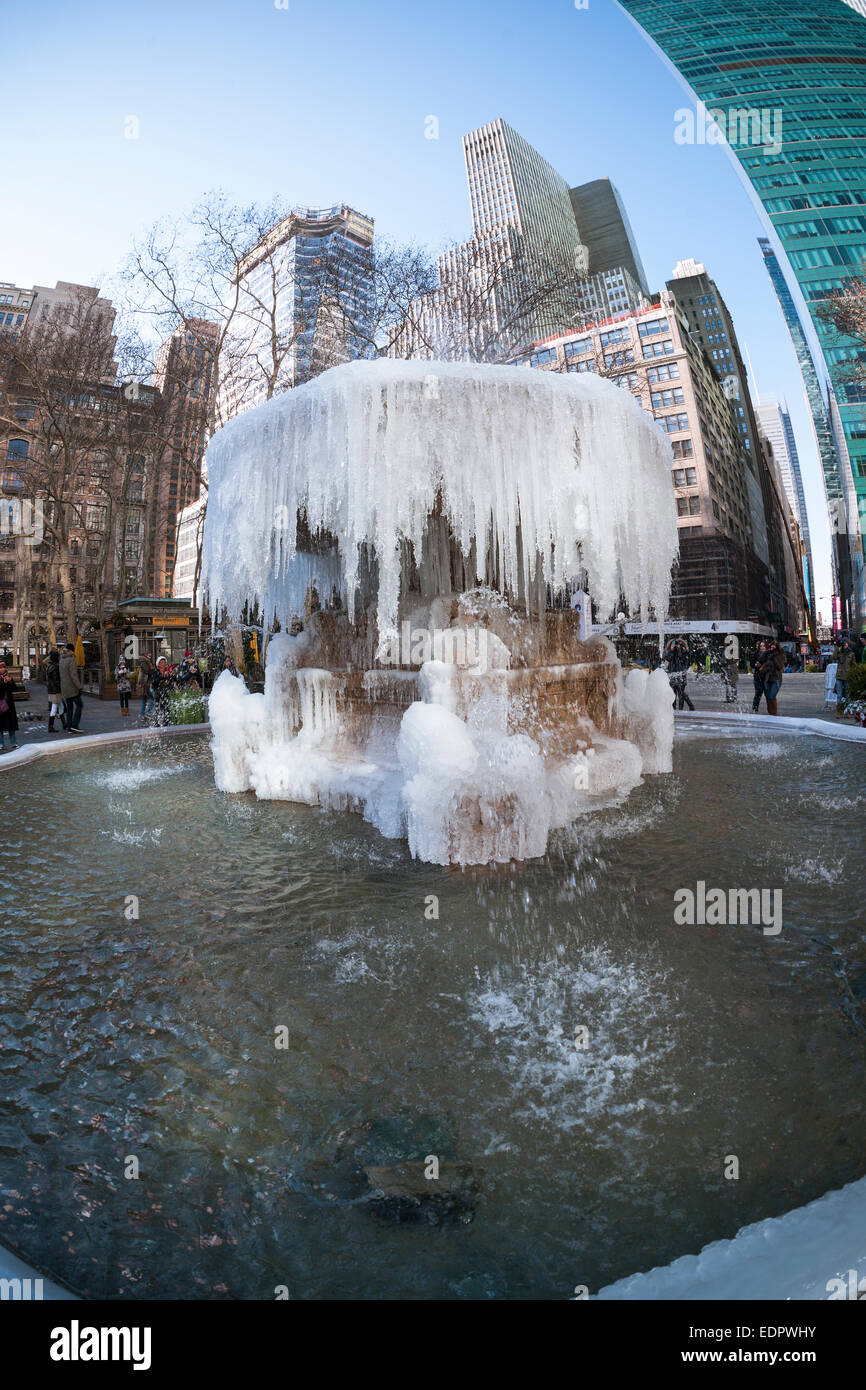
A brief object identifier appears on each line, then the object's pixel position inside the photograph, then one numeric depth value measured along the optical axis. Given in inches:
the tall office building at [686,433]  2449.6
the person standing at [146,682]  780.9
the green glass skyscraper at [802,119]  2608.3
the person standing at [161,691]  643.9
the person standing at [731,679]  779.4
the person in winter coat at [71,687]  546.7
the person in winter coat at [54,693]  588.1
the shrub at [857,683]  549.3
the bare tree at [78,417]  995.3
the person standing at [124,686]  791.7
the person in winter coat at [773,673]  564.4
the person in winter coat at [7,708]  446.3
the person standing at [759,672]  592.4
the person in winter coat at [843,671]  581.4
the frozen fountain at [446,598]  216.1
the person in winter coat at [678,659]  887.2
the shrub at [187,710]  577.0
